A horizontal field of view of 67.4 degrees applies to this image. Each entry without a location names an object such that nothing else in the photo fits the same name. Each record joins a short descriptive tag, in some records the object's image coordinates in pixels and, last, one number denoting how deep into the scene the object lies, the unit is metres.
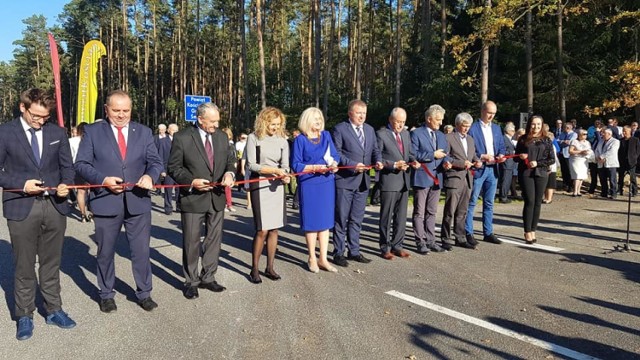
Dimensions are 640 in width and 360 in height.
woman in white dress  13.79
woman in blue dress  5.91
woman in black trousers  7.51
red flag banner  16.42
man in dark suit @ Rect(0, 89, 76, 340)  4.09
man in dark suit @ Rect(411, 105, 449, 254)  7.04
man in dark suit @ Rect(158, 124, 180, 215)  10.96
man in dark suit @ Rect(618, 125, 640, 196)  12.79
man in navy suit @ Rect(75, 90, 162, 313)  4.55
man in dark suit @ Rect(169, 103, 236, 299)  5.16
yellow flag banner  19.53
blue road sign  18.30
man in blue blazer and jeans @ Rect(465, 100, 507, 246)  7.57
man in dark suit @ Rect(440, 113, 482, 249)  7.25
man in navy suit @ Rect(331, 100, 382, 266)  6.43
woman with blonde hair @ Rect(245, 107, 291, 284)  5.62
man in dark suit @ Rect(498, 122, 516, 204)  11.95
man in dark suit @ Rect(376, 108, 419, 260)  6.75
